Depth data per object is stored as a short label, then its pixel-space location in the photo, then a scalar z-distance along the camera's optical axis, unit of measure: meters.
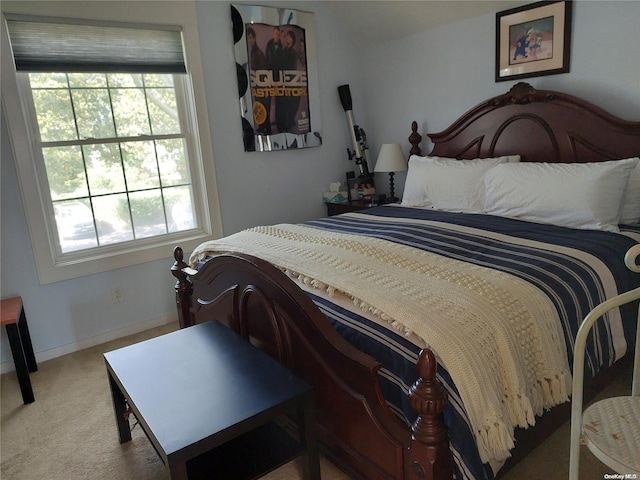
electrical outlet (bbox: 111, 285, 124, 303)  3.00
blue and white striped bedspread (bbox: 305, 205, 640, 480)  1.29
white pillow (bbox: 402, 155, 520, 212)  2.81
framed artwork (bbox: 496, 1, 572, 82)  2.72
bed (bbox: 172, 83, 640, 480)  1.24
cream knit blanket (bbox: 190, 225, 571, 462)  1.24
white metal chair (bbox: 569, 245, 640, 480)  1.08
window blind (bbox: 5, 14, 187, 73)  2.54
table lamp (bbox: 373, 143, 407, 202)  3.60
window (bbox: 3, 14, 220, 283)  2.66
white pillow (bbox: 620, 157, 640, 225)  2.29
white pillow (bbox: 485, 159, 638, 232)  2.22
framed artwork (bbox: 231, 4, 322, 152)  3.33
